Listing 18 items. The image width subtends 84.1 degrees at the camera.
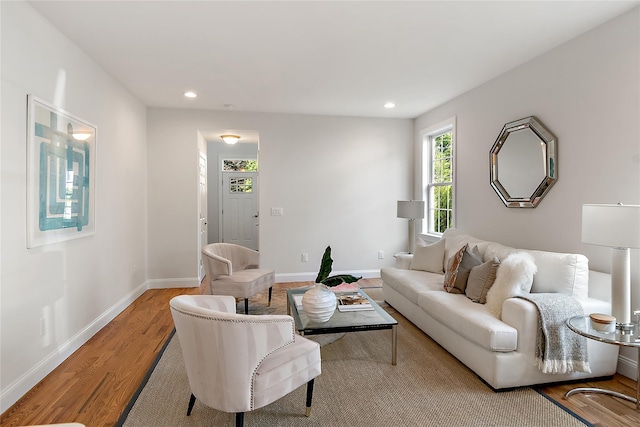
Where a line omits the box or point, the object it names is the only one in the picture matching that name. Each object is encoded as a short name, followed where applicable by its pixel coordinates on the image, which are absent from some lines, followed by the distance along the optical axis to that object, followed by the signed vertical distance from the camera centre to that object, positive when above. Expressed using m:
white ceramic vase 2.60 -0.70
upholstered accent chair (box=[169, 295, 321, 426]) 1.70 -0.73
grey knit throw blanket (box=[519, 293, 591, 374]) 2.25 -0.83
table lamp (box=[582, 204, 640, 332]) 2.04 -0.15
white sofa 2.29 -0.80
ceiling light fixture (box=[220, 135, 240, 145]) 5.76 +1.18
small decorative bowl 2.12 -0.66
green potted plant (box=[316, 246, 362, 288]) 2.69 -0.51
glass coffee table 2.50 -0.82
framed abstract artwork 2.38 +0.25
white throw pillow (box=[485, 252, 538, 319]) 2.58 -0.51
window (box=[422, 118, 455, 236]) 4.93 +0.53
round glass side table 2.00 -0.71
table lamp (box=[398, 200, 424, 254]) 4.80 +0.02
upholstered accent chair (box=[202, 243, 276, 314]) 3.73 -0.73
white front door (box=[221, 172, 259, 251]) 7.83 +0.04
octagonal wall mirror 3.20 +0.49
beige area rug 2.03 -1.19
